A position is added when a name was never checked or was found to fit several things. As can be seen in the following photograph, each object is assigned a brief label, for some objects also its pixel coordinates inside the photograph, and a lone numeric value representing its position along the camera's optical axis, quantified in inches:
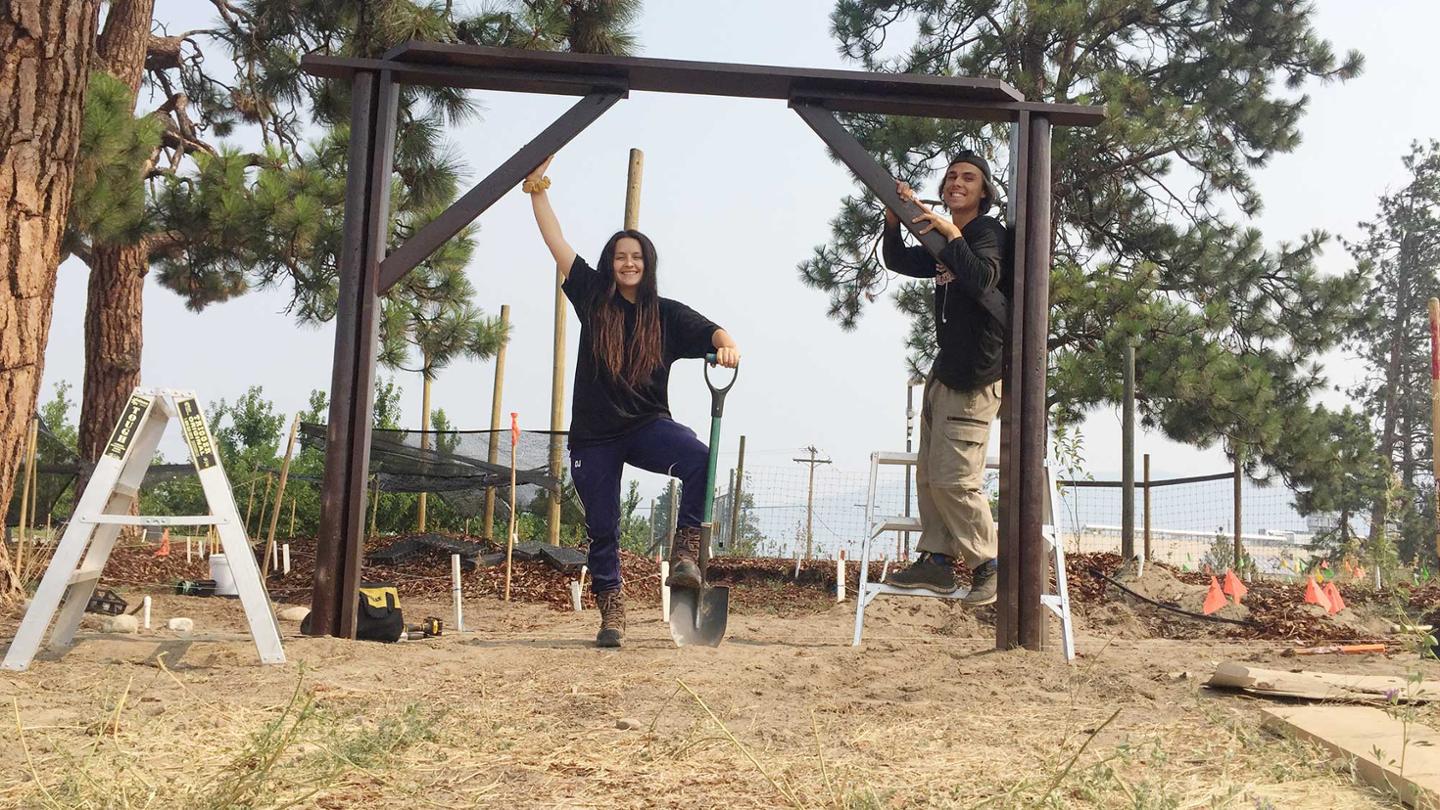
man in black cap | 164.1
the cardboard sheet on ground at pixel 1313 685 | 124.1
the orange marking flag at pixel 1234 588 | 239.6
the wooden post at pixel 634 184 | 385.4
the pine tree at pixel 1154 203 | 410.6
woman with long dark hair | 163.0
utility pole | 434.0
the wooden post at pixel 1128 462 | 301.9
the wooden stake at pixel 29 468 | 210.2
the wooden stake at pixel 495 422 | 350.0
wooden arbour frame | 160.7
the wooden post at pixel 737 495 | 394.0
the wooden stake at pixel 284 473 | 220.6
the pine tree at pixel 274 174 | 297.0
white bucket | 243.6
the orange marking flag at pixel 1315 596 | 233.9
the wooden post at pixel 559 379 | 378.9
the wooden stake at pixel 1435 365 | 277.7
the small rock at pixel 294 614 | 195.8
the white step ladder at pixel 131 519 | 125.6
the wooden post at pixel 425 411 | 383.4
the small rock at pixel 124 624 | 159.0
